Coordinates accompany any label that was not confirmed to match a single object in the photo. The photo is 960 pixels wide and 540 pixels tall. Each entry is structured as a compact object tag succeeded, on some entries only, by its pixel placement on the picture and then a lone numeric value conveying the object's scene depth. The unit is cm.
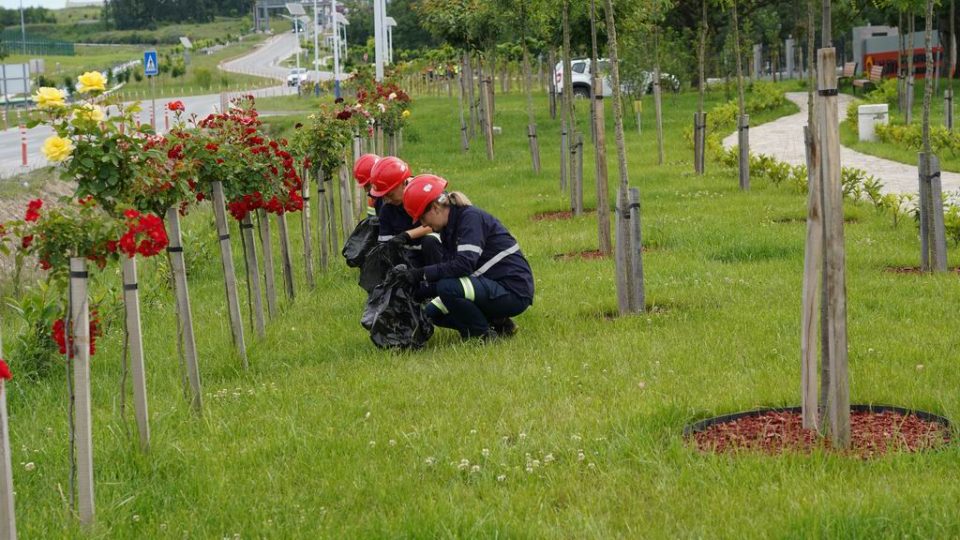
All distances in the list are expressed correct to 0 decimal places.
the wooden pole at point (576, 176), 1425
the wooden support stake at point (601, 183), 1011
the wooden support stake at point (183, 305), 670
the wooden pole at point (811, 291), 528
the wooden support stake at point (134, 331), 564
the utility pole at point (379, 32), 2464
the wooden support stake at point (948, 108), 2428
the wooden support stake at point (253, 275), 880
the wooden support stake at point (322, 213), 1214
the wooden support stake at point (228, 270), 779
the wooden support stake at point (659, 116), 2128
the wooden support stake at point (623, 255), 867
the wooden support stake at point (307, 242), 1138
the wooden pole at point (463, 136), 2679
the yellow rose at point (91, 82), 560
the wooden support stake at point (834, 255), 510
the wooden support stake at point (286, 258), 1047
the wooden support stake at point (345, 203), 1321
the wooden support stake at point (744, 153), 1648
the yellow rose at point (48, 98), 525
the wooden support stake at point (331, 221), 1289
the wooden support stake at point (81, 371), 500
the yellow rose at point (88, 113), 552
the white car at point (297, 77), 8038
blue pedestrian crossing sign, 3878
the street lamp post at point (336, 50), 4178
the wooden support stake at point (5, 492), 434
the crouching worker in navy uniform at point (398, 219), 876
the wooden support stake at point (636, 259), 854
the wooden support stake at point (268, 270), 966
